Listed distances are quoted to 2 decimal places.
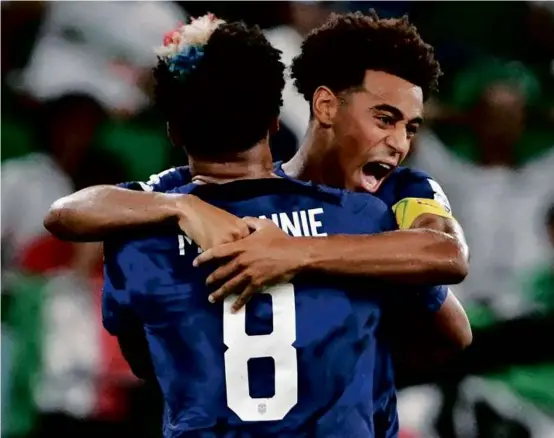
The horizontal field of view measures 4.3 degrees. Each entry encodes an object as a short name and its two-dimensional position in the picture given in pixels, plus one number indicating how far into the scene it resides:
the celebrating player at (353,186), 13.80
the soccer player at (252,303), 13.82
